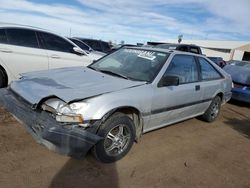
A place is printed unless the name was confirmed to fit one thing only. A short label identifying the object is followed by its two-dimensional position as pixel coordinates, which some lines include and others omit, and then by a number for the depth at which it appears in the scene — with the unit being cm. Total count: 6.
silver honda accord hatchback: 222
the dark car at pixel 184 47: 861
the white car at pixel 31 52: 426
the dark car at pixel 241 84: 554
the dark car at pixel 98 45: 1022
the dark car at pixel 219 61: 1526
